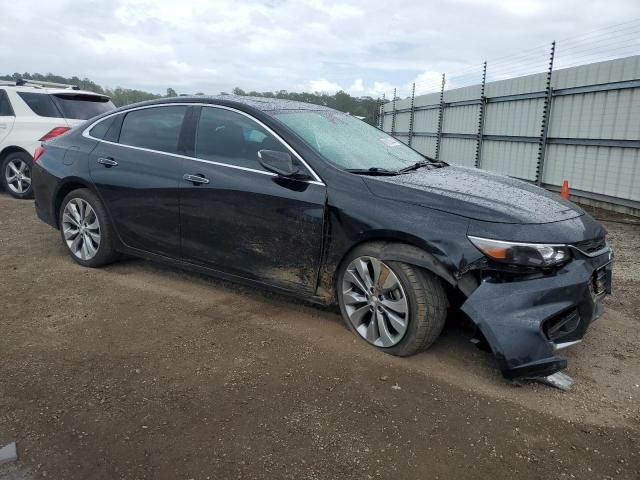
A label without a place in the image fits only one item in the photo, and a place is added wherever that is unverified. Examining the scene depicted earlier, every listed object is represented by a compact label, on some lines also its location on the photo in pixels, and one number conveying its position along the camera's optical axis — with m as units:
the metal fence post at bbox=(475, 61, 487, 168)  12.24
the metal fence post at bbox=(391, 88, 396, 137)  20.17
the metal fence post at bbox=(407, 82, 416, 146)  17.77
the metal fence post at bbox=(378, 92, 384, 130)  22.34
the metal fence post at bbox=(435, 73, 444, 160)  14.94
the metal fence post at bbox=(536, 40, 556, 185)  9.90
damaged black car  2.99
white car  8.49
